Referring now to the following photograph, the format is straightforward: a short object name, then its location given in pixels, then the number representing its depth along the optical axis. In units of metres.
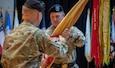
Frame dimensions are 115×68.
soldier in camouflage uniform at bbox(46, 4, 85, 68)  3.24
